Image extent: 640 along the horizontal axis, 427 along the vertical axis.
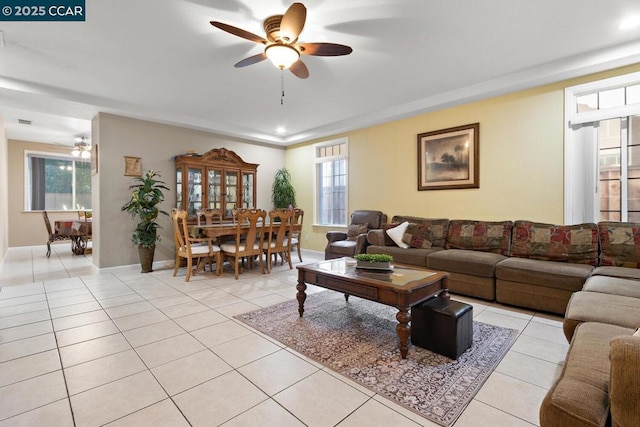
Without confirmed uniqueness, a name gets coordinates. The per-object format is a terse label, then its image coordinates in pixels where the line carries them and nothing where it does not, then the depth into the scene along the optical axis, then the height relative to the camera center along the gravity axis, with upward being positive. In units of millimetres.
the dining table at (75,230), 6348 -438
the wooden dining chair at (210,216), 5016 -124
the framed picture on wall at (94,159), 4922 +879
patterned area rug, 1718 -1076
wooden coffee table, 2123 -614
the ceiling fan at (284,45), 2396 +1467
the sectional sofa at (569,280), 980 -612
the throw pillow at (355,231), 5271 -393
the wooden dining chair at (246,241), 4445 -501
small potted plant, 2654 -479
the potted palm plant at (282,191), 6988 +435
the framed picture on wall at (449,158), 4332 +789
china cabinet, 5410 +553
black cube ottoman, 2094 -873
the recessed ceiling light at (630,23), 2602 +1687
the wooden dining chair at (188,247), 4293 -584
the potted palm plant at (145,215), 4820 -88
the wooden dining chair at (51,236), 6438 -579
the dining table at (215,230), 4438 -317
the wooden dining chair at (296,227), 5246 -329
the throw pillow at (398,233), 4332 -364
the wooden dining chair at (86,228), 6391 -397
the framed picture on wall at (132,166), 5008 +755
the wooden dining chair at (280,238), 4836 -495
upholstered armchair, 4871 -449
